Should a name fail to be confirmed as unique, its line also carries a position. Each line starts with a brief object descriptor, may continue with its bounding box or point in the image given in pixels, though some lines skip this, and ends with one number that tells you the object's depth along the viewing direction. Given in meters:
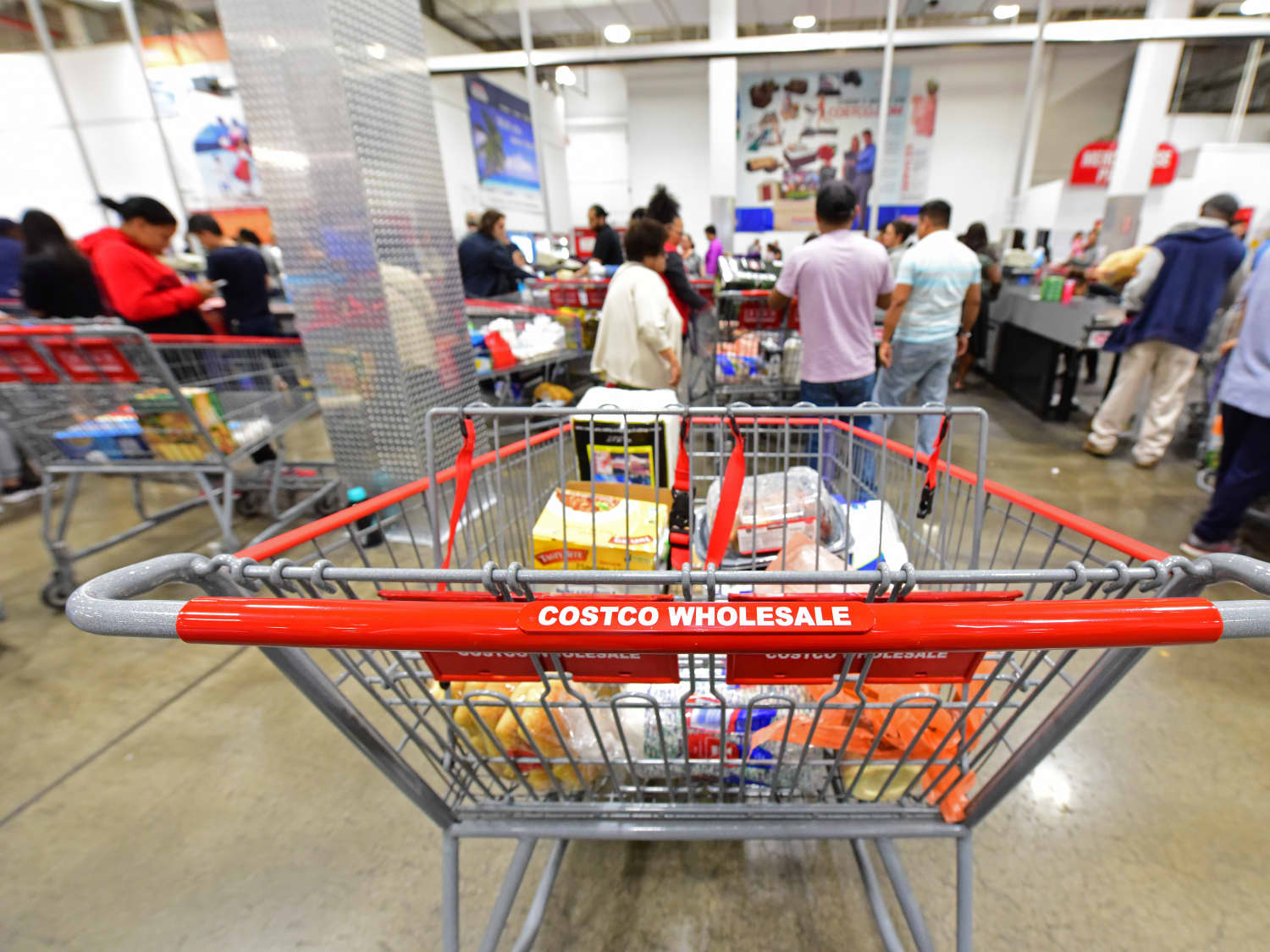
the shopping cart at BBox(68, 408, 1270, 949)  0.61
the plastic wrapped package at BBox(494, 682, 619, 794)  1.03
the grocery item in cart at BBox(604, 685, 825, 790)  1.02
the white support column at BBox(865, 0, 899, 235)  6.95
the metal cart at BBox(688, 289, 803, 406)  3.80
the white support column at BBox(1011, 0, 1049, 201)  7.01
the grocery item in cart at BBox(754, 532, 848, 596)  1.27
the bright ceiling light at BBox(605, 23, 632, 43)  9.21
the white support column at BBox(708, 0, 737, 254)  8.03
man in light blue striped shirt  3.05
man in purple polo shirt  2.72
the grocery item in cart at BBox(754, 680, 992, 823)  0.96
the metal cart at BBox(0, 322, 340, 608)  2.22
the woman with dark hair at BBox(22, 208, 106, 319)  3.22
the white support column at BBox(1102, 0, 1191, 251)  7.77
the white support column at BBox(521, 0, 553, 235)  7.09
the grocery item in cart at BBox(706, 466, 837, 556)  1.42
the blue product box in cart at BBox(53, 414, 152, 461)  2.47
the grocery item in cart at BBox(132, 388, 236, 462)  2.36
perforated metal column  2.40
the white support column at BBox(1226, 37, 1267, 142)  9.23
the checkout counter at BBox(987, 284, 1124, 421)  4.21
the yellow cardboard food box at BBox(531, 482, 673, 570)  1.33
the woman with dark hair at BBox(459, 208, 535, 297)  5.10
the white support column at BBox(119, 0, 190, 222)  7.22
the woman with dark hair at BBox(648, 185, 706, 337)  3.37
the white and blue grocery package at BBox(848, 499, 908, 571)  1.34
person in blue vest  3.38
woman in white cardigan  2.86
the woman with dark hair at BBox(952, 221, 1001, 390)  5.72
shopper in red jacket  2.96
